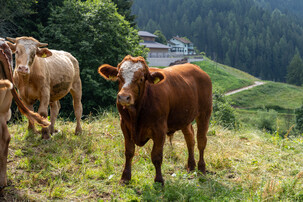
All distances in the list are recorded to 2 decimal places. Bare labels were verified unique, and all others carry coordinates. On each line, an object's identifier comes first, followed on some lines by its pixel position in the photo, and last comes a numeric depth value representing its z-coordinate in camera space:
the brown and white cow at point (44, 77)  5.78
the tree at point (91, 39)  18.02
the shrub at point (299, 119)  38.29
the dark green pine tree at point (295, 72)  98.38
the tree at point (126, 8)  27.05
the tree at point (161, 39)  102.31
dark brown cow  4.25
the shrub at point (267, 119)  40.97
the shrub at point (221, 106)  27.46
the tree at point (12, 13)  16.50
